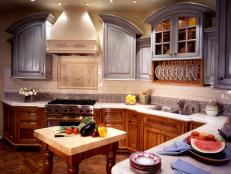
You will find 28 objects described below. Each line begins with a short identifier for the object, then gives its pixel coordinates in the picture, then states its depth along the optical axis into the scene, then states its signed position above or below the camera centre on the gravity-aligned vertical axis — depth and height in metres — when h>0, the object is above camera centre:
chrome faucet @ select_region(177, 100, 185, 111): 3.76 -0.36
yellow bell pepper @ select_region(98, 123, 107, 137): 2.37 -0.52
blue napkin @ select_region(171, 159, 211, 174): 1.28 -0.51
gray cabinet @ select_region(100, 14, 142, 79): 4.13 +0.64
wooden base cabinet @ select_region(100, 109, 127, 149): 4.00 -0.64
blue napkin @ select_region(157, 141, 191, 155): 1.59 -0.49
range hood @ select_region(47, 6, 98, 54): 4.00 +0.89
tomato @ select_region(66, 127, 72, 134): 2.41 -0.52
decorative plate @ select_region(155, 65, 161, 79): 3.88 +0.20
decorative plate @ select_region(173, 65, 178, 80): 3.67 +0.18
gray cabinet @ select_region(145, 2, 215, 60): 3.24 +0.84
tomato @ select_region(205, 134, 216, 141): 1.73 -0.43
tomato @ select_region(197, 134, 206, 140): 1.75 -0.43
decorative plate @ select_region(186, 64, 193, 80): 3.45 +0.19
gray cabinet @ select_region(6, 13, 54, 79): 4.25 +0.66
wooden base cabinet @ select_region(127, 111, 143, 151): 3.77 -0.84
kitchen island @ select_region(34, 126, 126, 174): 2.11 -0.64
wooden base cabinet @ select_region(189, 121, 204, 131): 3.02 -0.57
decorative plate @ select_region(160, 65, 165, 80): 3.82 +0.21
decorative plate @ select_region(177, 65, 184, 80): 3.58 +0.17
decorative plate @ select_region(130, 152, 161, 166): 1.31 -0.47
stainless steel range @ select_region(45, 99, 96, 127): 3.95 -0.55
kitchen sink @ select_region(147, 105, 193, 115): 3.71 -0.47
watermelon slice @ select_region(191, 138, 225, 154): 1.51 -0.45
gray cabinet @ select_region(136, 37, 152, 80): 4.04 +0.45
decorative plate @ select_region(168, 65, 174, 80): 3.73 +0.19
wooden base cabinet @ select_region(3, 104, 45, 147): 4.06 -0.76
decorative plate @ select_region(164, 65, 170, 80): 3.79 +0.17
